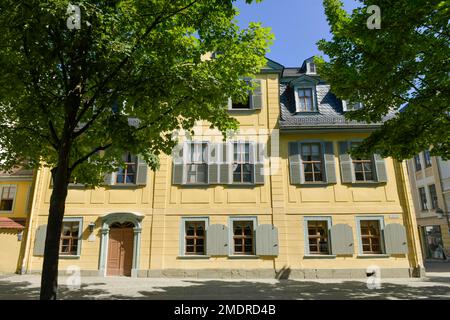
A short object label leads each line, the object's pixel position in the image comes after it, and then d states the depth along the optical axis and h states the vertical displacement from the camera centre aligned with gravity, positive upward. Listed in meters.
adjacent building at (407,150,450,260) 23.64 +3.45
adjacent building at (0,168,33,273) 17.81 +2.90
